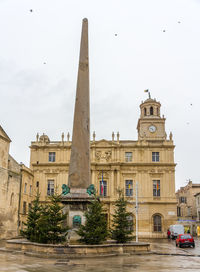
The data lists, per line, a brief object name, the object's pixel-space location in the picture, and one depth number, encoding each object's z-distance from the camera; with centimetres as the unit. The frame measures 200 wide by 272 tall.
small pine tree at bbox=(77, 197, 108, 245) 1455
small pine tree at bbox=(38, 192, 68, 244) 1502
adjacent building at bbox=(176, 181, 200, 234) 6145
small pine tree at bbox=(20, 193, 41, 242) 1773
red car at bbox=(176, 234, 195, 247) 2444
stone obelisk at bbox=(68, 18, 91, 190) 1606
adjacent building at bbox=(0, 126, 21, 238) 3144
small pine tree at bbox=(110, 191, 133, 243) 1731
